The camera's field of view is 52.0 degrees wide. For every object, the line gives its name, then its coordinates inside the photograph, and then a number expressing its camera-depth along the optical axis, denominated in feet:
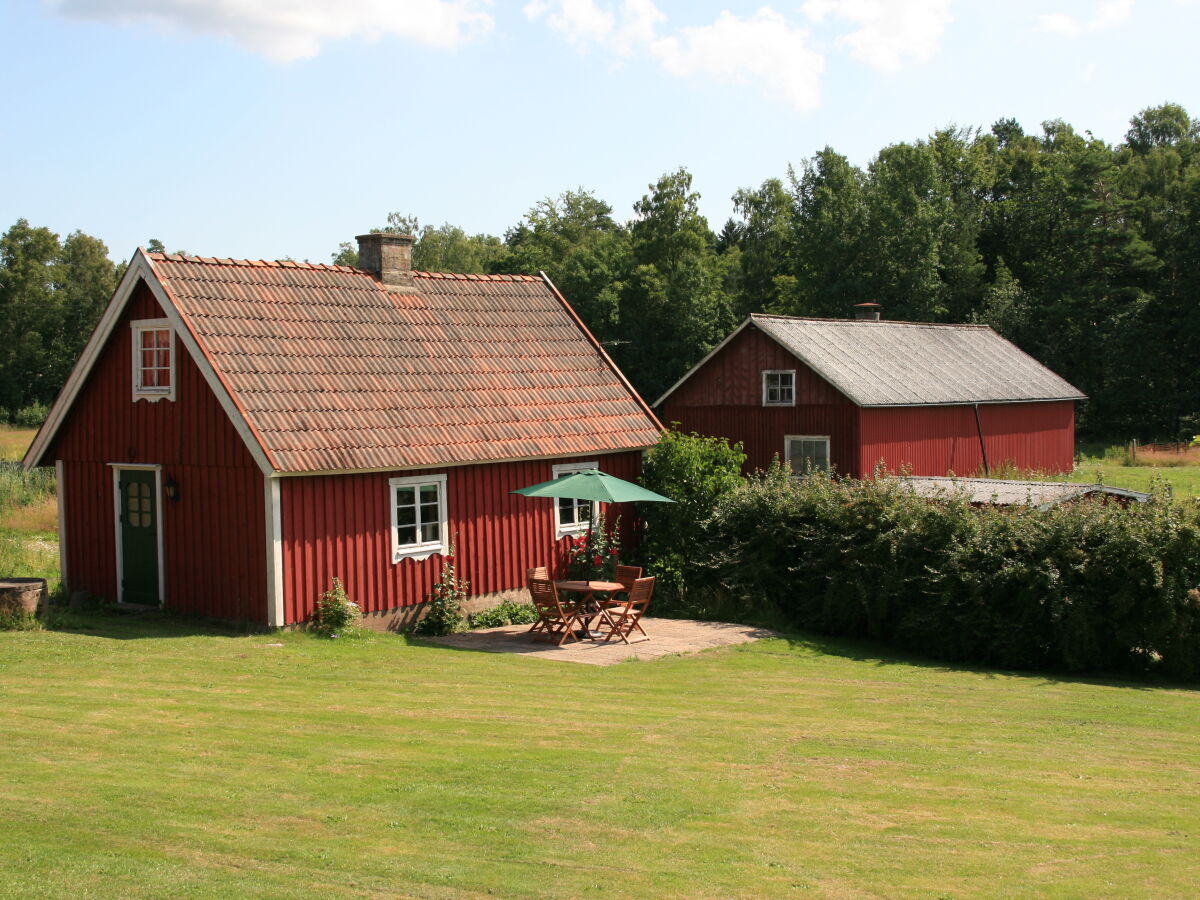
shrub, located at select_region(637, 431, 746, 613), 68.69
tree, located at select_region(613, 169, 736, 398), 189.67
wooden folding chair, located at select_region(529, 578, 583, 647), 56.80
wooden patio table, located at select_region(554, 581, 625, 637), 57.82
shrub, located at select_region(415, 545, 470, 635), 59.98
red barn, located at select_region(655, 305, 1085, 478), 100.42
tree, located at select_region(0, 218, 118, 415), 191.62
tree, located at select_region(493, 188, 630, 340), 193.16
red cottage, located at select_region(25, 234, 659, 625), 55.72
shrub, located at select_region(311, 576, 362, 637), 55.57
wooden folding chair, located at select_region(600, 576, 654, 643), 57.16
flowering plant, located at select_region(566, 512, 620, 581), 67.36
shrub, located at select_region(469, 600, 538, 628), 62.59
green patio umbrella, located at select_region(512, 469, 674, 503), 57.98
